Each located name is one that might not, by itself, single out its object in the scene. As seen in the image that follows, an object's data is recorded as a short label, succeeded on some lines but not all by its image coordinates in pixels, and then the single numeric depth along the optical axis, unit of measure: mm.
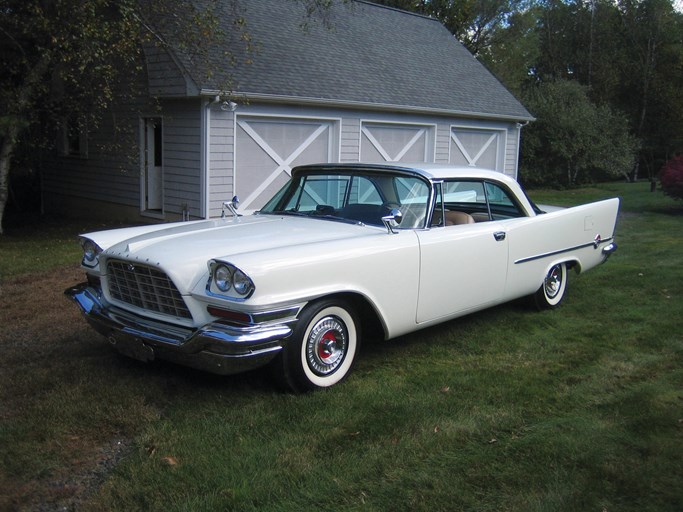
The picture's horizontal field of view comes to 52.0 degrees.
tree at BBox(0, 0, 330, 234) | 9992
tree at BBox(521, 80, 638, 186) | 23812
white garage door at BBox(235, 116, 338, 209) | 12617
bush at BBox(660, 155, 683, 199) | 15537
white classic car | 4227
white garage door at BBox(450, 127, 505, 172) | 17016
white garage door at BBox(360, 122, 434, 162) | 14836
